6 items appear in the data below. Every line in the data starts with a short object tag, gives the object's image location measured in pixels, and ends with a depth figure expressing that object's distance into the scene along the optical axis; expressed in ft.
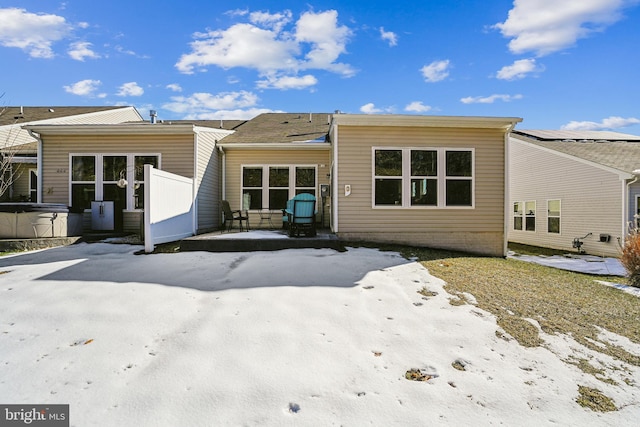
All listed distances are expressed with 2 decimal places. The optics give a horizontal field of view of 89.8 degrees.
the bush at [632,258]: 21.56
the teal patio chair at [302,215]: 24.44
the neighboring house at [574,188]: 35.17
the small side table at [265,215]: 33.78
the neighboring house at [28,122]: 34.94
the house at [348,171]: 26.27
